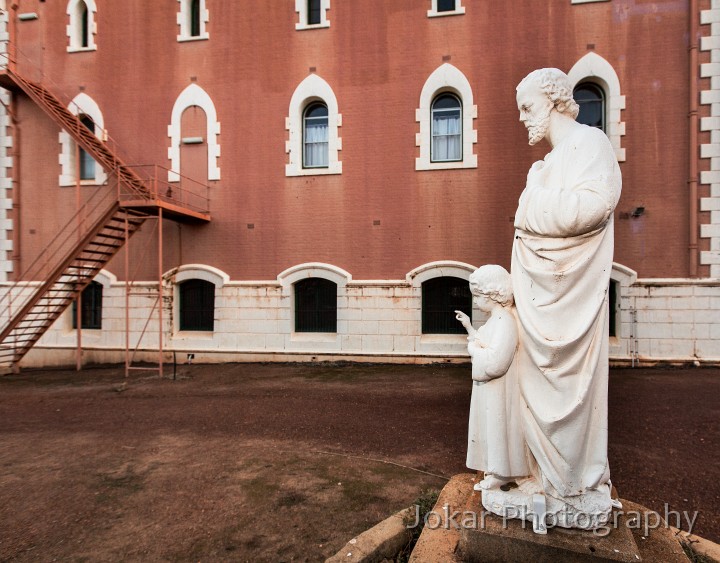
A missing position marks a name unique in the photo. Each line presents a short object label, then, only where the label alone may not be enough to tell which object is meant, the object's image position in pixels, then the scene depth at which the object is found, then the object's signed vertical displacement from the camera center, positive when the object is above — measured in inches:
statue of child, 97.8 -26.0
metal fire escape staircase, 390.9 +56.3
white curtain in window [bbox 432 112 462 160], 437.1 +155.2
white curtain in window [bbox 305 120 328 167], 457.4 +154.8
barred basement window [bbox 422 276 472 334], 427.5 -20.4
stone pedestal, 86.0 -56.9
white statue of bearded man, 90.9 -11.9
